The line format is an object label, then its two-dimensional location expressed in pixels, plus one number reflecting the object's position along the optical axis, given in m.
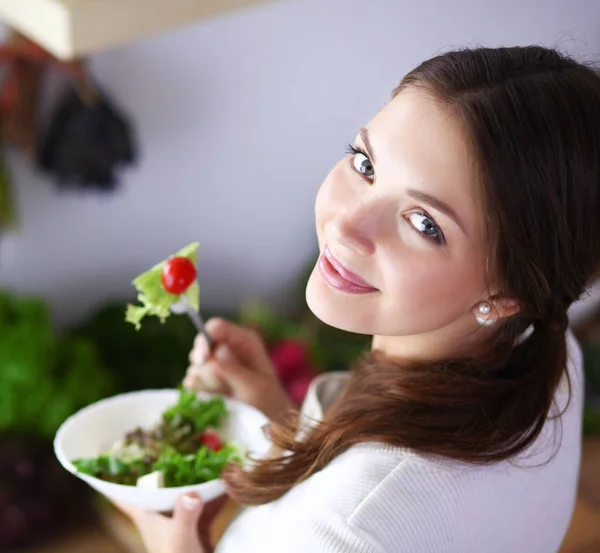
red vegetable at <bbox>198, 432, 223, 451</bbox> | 0.84
